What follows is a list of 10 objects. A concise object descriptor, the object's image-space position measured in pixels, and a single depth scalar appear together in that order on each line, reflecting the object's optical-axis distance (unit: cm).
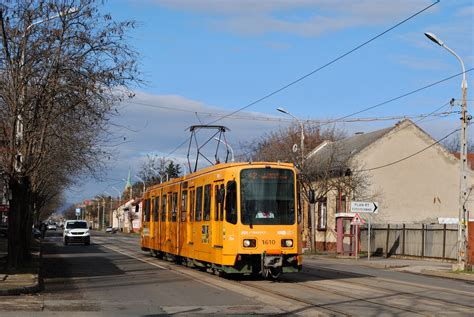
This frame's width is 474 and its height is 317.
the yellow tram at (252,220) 1797
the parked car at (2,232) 6669
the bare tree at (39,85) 1933
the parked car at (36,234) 6114
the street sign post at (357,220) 3394
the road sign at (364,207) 3416
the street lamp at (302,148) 3984
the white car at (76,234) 5116
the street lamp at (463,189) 2617
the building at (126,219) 12050
